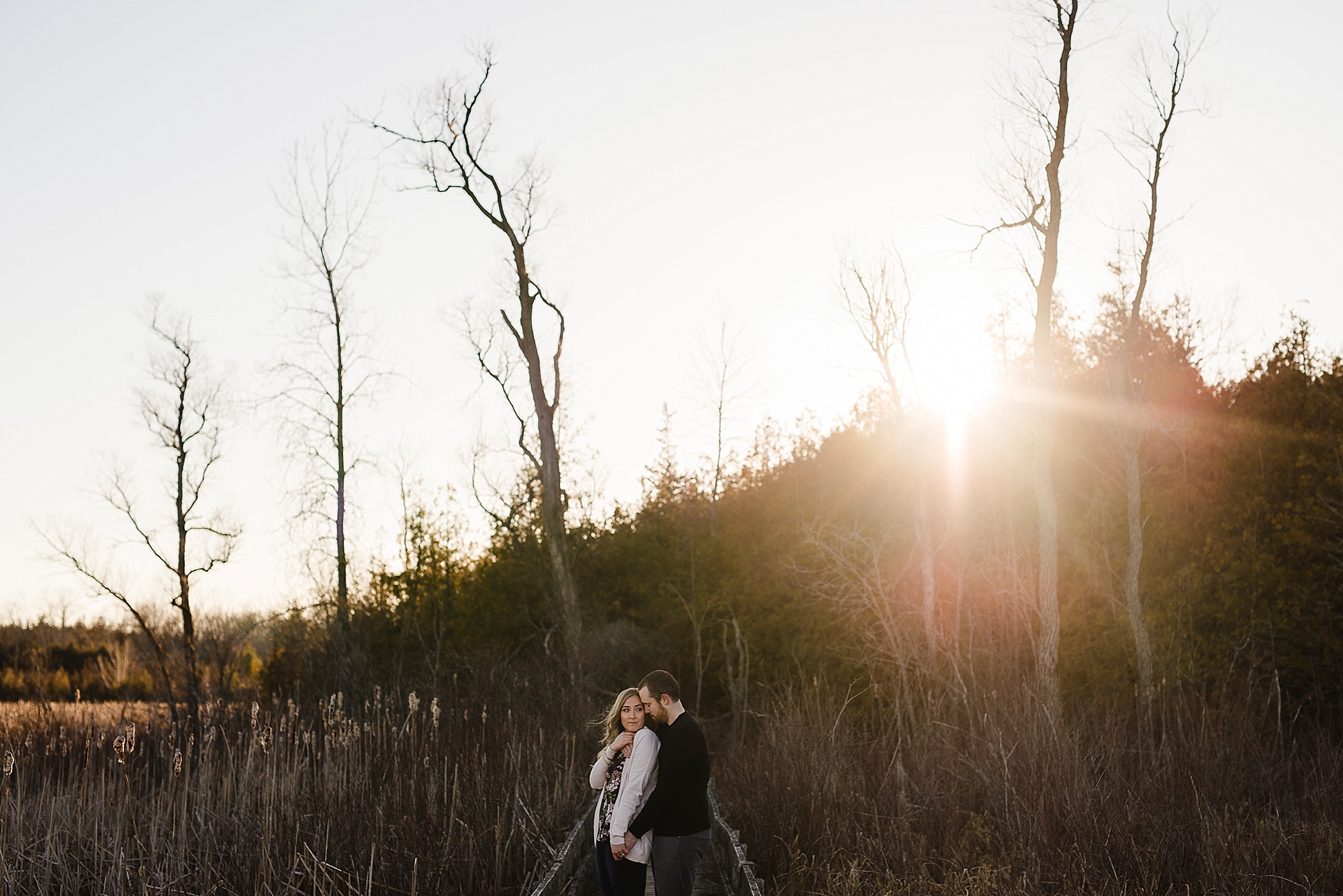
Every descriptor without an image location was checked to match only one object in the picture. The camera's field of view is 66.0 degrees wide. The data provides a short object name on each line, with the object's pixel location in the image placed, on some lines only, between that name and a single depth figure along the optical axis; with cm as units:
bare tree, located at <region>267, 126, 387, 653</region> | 2902
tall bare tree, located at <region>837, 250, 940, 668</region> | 2283
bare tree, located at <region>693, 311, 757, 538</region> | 3525
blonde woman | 654
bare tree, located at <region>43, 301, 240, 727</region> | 2859
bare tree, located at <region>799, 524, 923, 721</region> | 1978
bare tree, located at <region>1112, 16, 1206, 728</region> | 1973
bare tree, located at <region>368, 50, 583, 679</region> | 2472
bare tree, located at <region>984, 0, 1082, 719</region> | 1750
